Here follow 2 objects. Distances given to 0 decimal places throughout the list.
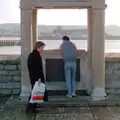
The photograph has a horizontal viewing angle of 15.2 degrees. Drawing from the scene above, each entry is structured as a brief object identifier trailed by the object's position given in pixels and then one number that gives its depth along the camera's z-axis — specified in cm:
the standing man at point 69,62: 1305
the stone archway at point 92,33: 1276
